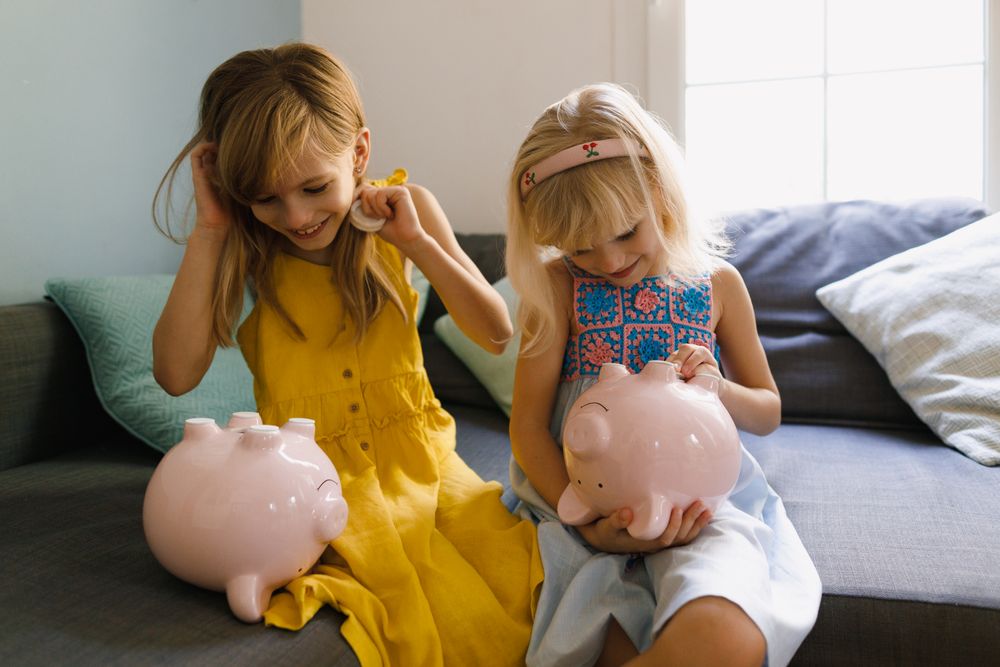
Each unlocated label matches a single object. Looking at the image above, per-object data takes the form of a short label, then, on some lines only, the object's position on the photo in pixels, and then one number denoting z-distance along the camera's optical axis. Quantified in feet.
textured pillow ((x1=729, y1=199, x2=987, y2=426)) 5.86
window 7.18
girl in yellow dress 3.43
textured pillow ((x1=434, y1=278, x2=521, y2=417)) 6.29
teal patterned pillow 5.23
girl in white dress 3.08
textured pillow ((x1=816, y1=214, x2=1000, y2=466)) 5.11
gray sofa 3.08
